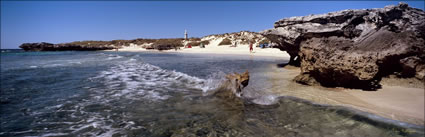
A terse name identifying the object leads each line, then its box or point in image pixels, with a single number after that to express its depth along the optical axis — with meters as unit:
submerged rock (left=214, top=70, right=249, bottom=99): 4.78
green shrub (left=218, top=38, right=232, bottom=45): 39.28
